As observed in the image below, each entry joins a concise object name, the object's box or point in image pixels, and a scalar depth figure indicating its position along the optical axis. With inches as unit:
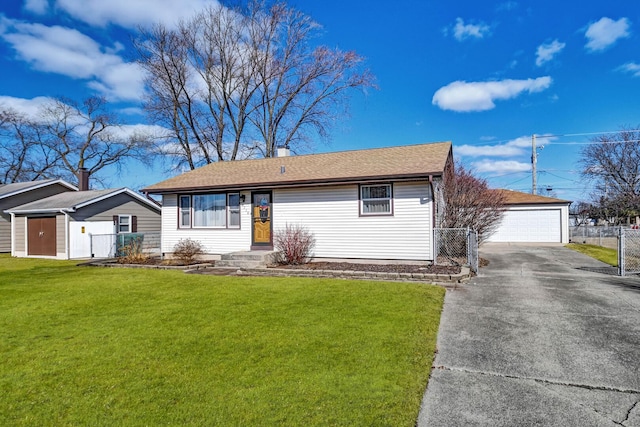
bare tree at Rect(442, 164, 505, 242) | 512.1
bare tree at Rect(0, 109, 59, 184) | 1328.7
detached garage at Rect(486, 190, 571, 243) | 851.4
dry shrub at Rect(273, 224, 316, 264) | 459.8
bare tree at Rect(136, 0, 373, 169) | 977.5
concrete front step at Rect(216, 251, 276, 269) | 447.8
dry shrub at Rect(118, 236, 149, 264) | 531.5
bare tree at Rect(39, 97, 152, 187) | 1370.6
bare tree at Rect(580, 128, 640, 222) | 1243.2
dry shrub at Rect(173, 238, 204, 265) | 524.1
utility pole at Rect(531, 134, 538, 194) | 1189.7
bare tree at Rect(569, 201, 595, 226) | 1579.4
